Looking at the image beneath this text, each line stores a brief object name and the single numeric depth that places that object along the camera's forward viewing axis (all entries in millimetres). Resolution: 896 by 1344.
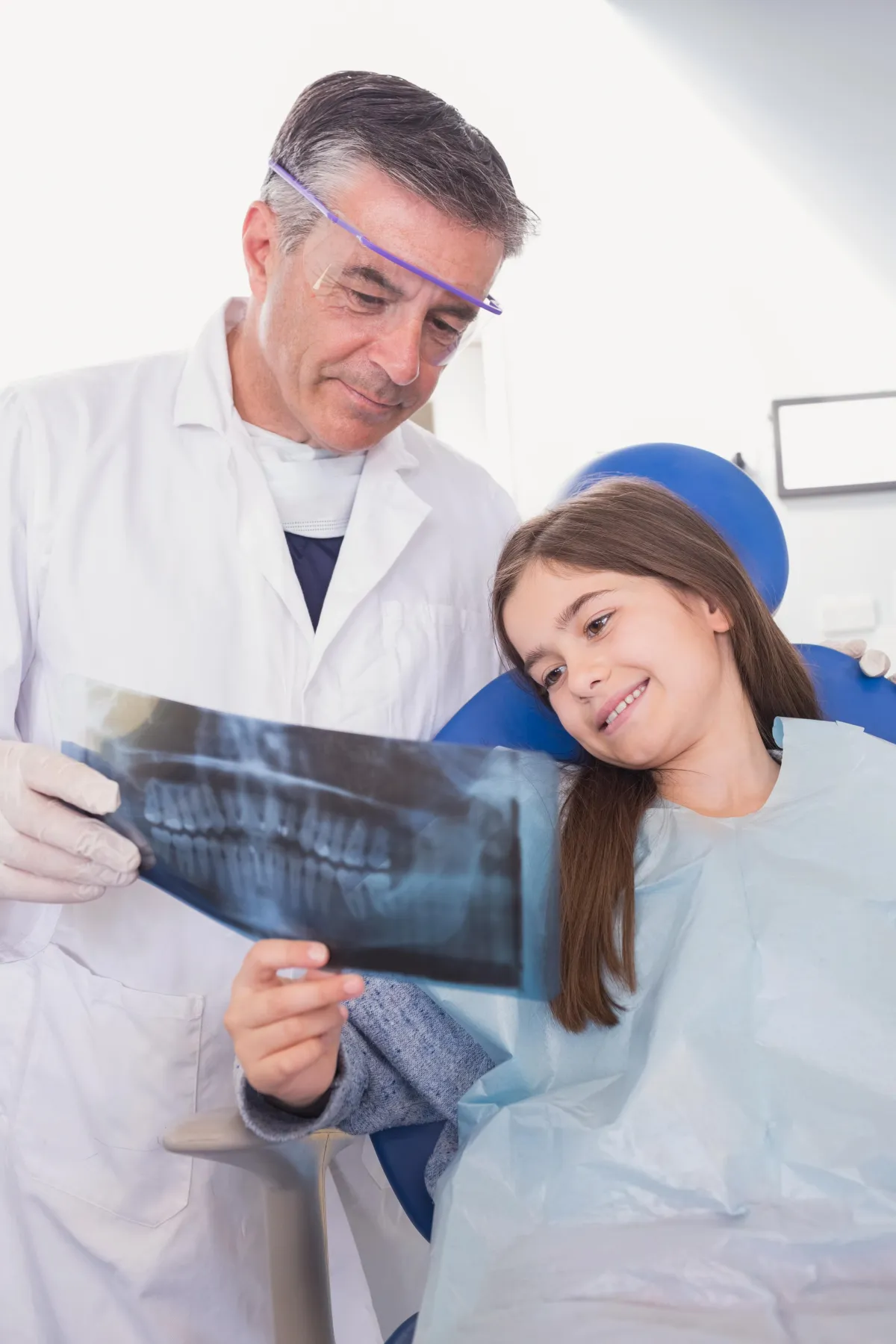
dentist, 1140
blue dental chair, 982
